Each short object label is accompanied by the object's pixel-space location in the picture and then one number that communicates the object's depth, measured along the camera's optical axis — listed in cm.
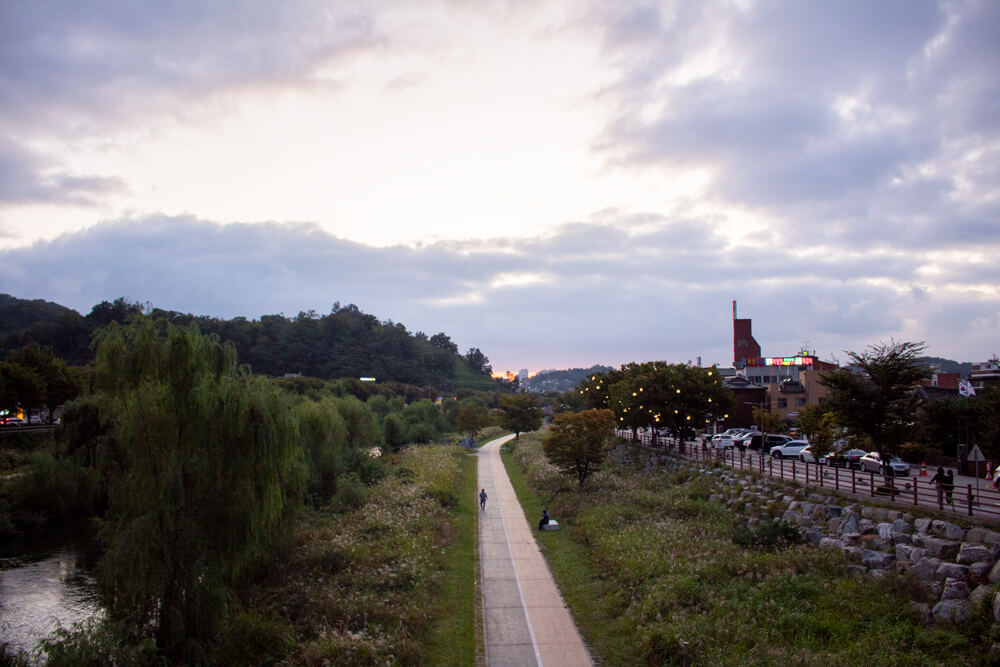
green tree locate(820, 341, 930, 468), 2686
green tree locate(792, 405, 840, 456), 3234
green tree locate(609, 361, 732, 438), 4928
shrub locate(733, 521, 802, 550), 2339
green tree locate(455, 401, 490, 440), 9112
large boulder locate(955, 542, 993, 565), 1670
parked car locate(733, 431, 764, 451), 4469
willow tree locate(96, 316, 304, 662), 1645
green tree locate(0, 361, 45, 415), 5981
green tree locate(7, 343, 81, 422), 6743
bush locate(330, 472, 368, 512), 3509
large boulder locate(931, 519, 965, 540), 1808
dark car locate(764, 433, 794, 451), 4397
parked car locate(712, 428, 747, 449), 5276
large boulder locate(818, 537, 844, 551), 2128
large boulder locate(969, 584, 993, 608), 1534
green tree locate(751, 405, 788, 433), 5841
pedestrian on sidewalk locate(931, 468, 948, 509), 2464
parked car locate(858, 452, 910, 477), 3328
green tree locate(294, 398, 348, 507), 3690
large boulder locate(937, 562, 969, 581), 1669
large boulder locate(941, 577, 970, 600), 1612
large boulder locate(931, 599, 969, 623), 1544
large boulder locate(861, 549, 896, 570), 1908
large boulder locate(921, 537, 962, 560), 1772
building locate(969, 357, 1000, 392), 5800
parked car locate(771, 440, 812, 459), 4116
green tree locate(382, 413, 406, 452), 7506
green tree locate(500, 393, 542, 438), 8781
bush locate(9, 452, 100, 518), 3900
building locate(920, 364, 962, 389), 6819
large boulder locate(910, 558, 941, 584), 1745
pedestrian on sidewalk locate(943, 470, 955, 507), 2005
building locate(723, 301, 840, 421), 7481
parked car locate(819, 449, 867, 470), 3572
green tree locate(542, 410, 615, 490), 4147
